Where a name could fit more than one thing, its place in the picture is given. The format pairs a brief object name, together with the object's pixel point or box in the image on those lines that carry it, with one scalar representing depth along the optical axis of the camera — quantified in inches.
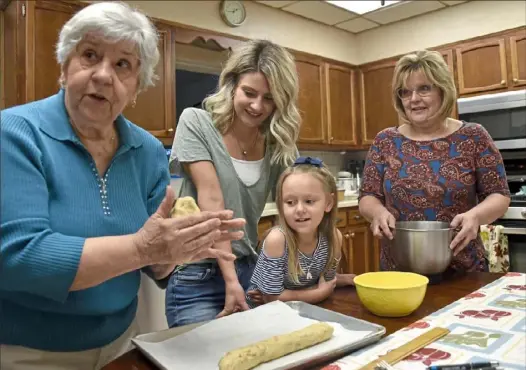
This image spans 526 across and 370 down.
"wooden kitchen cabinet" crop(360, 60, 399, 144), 158.7
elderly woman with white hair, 29.0
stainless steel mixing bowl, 44.9
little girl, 43.9
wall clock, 131.5
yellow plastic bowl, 36.0
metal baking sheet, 28.3
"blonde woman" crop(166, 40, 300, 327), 48.1
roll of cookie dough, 26.7
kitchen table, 30.3
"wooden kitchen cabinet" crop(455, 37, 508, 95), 132.6
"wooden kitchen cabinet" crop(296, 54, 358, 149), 146.6
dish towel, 111.2
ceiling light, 141.5
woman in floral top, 56.7
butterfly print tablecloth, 27.9
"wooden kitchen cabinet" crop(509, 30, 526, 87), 128.7
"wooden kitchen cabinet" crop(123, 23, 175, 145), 106.8
